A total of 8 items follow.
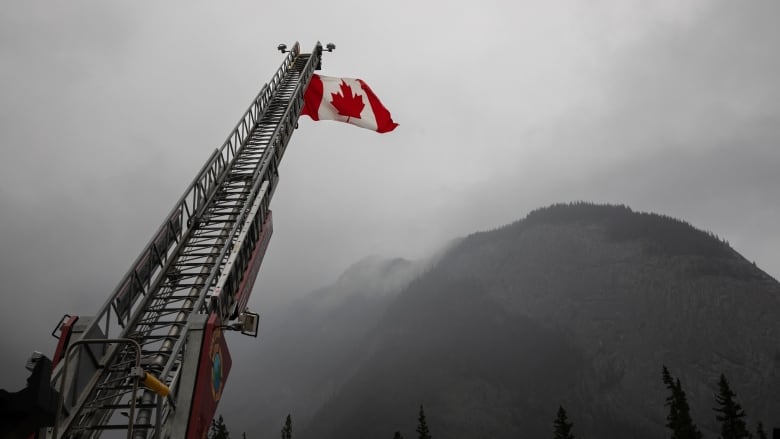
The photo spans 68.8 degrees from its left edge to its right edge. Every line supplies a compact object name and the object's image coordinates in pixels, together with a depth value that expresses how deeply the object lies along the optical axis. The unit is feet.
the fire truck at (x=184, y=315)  27.37
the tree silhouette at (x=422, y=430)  236.02
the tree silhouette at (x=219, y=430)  251.80
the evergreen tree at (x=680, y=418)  202.69
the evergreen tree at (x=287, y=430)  296.40
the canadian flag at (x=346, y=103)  74.69
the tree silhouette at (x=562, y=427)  210.59
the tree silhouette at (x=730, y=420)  199.41
